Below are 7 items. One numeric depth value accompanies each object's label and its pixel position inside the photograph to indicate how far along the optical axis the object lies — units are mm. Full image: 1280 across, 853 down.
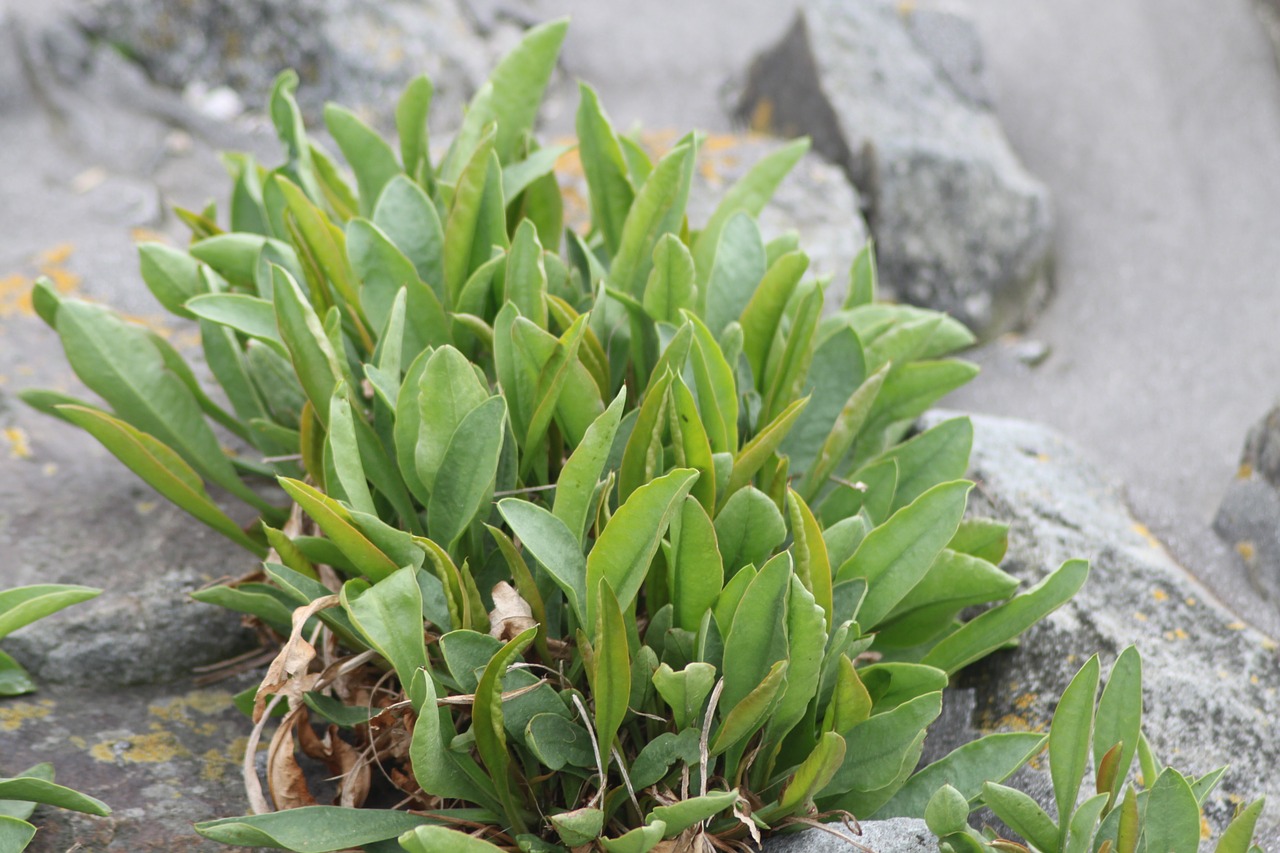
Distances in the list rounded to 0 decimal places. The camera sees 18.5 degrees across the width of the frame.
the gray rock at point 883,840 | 1315
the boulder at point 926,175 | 2059
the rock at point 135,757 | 1339
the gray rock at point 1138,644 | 1397
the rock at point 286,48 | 2356
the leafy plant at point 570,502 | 1308
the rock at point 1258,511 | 1522
